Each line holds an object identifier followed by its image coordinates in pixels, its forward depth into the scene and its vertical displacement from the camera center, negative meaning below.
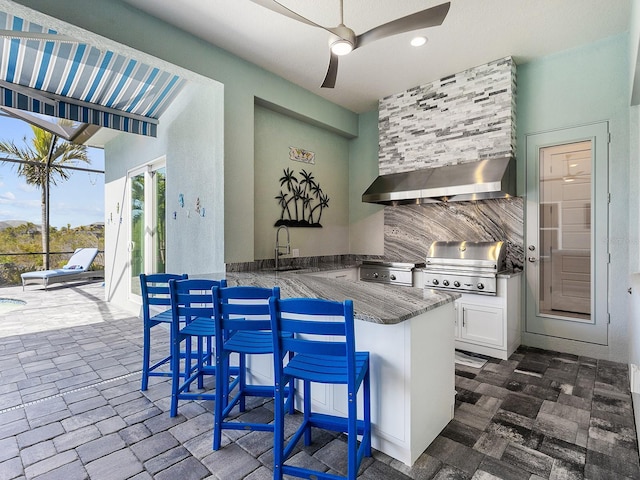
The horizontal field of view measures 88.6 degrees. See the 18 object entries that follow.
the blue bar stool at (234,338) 1.79 -0.64
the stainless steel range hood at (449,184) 3.44 +0.58
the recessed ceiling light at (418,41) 3.17 +1.89
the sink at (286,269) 3.86 -0.41
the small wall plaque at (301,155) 4.46 +1.12
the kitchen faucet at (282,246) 4.25 -0.14
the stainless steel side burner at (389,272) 4.02 -0.48
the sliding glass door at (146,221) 5.09 +0.25
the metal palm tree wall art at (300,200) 4.36 +0.49
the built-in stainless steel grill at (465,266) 3.38 -0.36
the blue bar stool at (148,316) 2.59 -0.64
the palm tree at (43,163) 8.14 +1.87
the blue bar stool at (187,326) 2.16 -0.64
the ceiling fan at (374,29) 2.00 +1.35
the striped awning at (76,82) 3.15 +1.82
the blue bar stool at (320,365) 1.45 -0.65
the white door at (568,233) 3.26 +0.00
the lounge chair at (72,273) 7.62 -0.85
